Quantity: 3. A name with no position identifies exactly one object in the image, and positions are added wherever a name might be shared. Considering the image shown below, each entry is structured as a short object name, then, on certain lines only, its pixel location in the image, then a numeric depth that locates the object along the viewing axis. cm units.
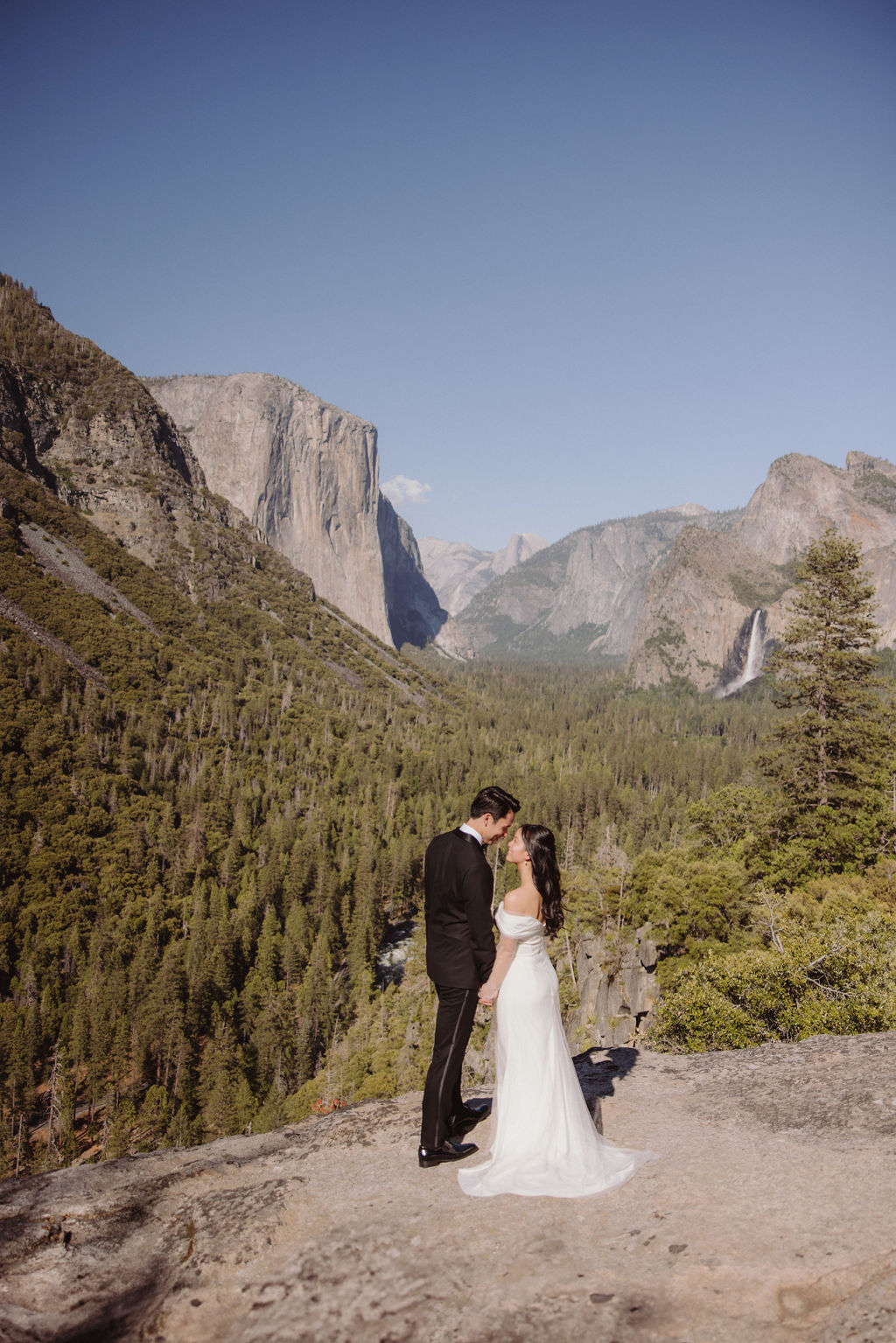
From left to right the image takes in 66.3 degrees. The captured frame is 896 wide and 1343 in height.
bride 627
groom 645
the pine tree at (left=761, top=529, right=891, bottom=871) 2506
